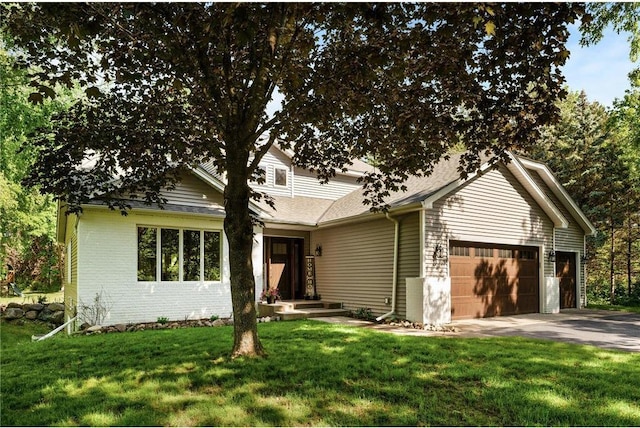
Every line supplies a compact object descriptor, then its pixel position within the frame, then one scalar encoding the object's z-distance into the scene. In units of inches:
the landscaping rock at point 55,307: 625.6
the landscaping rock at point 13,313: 576.4
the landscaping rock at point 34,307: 613.3
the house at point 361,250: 420.8
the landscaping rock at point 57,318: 586.2
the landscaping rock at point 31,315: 599.8
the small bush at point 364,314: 490.3
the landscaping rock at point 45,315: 600.9
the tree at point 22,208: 770.2
